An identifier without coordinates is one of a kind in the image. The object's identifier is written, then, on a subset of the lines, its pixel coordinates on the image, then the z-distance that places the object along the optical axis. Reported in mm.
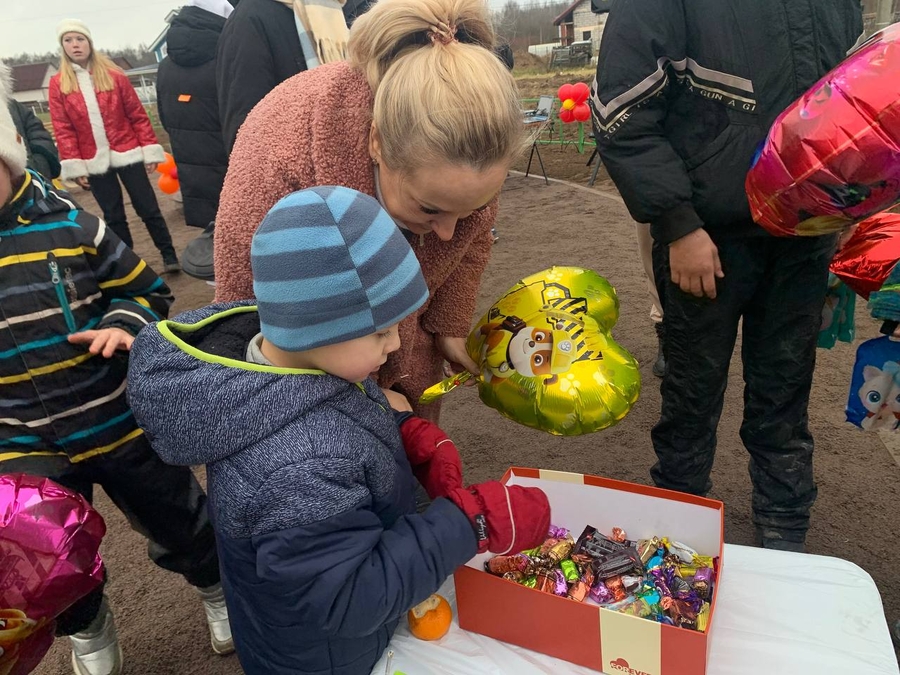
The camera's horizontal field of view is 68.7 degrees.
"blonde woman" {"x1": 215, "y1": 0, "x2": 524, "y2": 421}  1240
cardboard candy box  1079
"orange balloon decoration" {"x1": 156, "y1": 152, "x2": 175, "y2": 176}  8354
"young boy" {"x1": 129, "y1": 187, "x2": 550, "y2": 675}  1004
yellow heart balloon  1660
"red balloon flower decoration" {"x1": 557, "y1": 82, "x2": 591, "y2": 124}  8695
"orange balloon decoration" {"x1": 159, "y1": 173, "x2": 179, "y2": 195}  8398
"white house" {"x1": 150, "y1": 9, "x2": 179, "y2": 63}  14709
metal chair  7862
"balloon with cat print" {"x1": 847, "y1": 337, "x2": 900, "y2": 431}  1604
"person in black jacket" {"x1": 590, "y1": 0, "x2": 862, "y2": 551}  1605
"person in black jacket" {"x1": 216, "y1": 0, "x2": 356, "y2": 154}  2318
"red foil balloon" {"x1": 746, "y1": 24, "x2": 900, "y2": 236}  1236
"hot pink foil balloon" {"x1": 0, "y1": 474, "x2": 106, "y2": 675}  1149
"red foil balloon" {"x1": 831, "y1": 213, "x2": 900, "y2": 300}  1651
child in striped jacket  1492
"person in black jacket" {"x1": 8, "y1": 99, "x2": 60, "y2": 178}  4414
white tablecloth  1127
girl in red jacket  4988
